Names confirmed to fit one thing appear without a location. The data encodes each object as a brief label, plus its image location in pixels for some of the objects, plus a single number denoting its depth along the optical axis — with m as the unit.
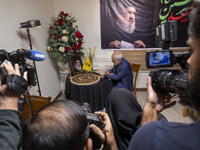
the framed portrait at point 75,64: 2.67
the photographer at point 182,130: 0.35
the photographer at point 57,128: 0.41
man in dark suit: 2.44
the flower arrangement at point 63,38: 2.79
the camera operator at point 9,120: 0.52
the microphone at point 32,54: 0.93
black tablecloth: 2.17
